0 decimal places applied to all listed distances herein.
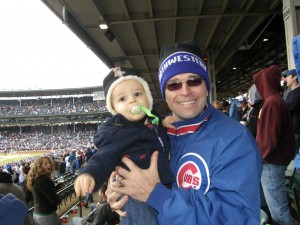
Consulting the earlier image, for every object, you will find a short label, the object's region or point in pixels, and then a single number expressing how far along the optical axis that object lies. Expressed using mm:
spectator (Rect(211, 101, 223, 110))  6127
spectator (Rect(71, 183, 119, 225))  4102
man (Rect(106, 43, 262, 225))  1138
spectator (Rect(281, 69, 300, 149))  3250
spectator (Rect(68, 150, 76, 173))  17402
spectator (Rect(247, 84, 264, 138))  3730
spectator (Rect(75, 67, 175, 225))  1435
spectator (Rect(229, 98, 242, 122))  5699
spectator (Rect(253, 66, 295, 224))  2945
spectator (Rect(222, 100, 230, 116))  6974
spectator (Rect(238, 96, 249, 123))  6230
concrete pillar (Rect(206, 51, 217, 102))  11310
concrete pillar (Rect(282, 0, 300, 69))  5359
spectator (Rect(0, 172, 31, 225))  4348
